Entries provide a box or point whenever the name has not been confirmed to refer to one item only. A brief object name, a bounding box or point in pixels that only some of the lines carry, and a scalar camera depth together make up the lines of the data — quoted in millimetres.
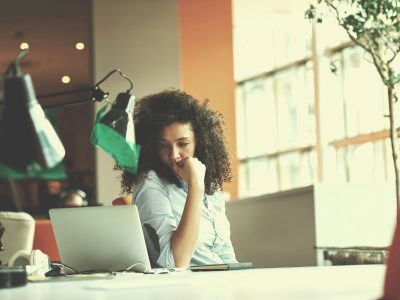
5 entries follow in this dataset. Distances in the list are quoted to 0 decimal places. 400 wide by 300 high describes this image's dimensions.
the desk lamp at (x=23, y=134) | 1639
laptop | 2752
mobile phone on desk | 2854
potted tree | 4074
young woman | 3281
